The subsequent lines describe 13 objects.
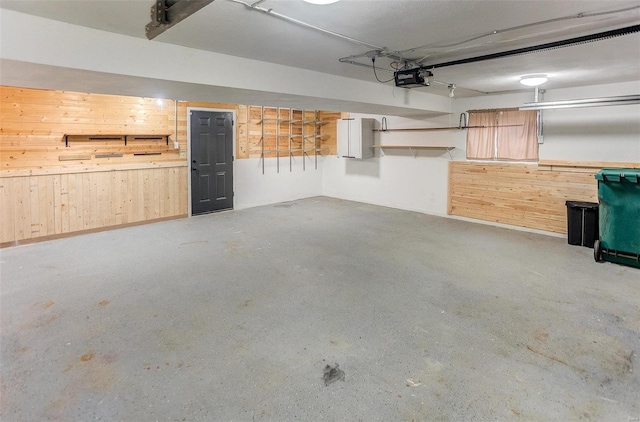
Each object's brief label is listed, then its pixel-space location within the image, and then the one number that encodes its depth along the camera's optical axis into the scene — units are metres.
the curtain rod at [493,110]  5.96
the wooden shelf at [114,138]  5.38
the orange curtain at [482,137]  6.28
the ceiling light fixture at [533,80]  4.55
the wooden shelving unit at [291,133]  8.12
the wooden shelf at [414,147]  6.89
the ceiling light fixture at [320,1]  2.05
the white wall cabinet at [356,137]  7.87
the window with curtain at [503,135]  5.82
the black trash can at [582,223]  4.91
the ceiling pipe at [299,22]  2.28
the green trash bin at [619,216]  4.09
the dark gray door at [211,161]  6.89
